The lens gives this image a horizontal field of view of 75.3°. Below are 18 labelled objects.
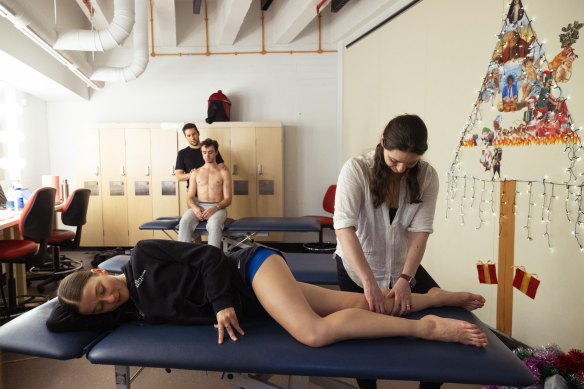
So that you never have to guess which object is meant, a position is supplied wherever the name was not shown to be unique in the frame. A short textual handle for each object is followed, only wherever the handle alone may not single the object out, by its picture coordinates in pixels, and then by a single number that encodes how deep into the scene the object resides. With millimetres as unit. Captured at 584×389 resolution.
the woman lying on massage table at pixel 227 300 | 1234
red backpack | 4707
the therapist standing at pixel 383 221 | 1371
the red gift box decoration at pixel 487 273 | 1884
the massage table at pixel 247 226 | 3301
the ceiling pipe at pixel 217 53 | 4898
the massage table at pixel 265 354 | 1077
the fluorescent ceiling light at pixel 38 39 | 2398
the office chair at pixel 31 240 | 2641
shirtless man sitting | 3439
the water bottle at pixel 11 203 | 3570
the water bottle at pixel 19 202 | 3533
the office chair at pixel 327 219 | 4469
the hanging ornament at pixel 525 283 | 1601
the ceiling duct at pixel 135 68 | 4012
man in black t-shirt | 4188
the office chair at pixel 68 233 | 3512
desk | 2773
